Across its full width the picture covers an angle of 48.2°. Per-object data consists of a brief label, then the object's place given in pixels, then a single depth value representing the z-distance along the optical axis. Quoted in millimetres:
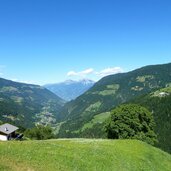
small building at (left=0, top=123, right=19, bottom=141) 75839
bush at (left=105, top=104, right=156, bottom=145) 63589
